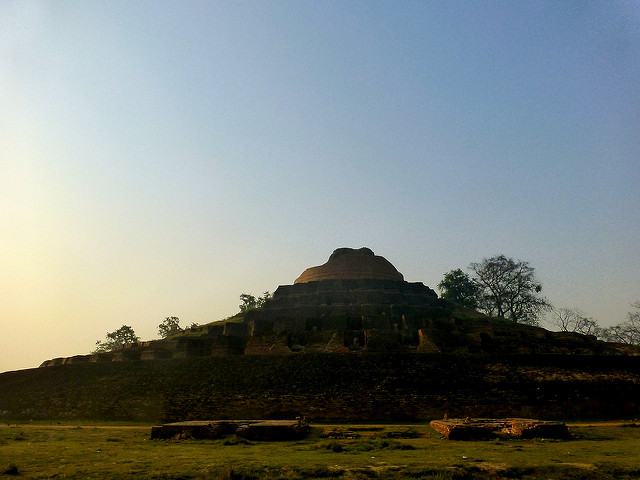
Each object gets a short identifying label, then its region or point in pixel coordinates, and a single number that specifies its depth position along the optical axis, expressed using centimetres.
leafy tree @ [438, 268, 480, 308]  4953
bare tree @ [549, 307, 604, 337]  5184
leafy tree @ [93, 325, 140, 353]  5416
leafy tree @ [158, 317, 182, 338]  5762
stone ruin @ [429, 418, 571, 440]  1271
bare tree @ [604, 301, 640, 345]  4747
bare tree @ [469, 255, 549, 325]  4856
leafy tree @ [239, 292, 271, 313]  5881
